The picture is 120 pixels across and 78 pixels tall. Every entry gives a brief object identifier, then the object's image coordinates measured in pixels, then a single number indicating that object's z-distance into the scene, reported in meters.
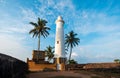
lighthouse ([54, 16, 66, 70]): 18.84
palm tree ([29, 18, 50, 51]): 22.13
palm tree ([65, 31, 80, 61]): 26.17
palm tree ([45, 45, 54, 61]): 26.72
